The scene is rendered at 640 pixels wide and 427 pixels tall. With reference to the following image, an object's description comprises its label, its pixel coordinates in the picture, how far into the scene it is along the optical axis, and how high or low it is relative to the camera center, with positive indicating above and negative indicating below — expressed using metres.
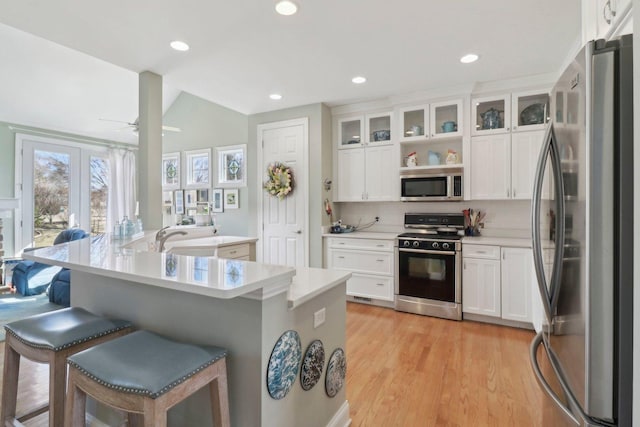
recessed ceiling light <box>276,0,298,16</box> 2.15 +1.43
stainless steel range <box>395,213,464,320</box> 3.46 -0.67
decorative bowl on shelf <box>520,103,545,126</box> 3.41 +1.05
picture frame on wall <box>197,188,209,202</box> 5.86 +0.31
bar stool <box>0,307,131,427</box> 1.32 -0.57
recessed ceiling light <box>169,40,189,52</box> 2.67 +1.44
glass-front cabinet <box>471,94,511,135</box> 3.53 +1.11
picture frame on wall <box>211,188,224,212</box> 5.70 +0.21
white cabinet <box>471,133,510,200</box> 3.52 +0.50
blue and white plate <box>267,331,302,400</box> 1.26 -0.64
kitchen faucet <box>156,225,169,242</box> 2.21 -0.16
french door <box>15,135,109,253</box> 5.11 +0.43
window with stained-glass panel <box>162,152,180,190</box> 6.21 +0.81
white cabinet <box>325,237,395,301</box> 3.85 -0.66
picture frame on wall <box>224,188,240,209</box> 5.56 +0.22
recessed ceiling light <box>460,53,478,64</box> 2.94 +1.46
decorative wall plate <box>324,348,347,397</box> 1.66 -0.88
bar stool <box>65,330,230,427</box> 0.98 -0.55
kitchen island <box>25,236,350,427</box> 1.21 -0.45
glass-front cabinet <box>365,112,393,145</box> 4.16 +1.12
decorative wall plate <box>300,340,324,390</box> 1.46 -0.74
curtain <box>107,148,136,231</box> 6.35 +0.56
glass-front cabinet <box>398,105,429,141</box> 3.88 +1.12
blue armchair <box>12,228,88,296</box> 4.29 -0.87
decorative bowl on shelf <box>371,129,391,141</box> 4.16 +1.02
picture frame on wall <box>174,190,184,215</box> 6.14 +0.20
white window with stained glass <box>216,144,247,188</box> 5.45 +0.80
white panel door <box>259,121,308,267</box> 4.43 +0.08
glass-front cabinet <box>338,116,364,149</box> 4.35 +1.12
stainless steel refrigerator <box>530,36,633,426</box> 0.87 -0.07
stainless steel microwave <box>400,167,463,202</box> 3.71 +0.32
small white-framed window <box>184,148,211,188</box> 5.84 +0.82
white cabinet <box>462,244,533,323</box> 3.19 -0.74
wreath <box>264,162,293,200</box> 4.46 +0.44
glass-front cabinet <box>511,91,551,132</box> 3.41 +1.11
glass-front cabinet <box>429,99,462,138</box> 3.71 +1.13
